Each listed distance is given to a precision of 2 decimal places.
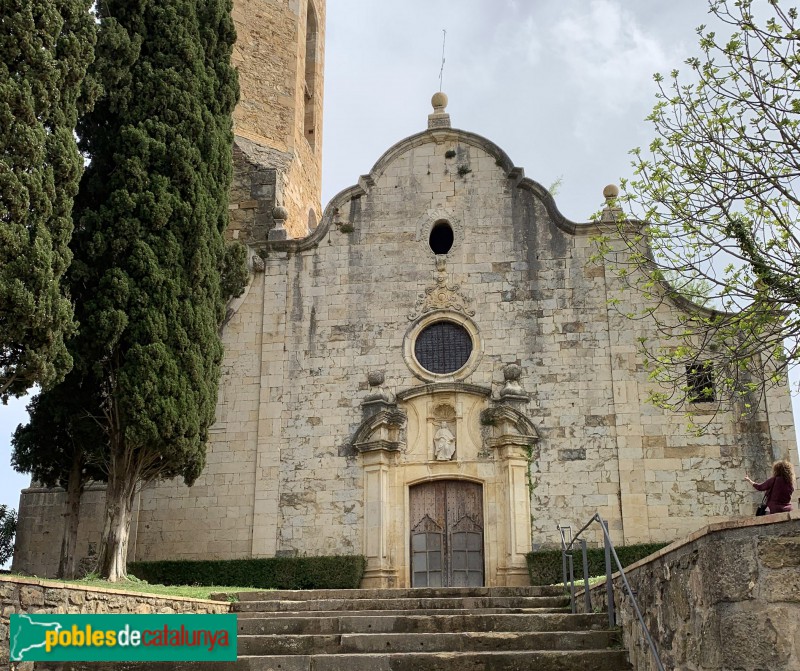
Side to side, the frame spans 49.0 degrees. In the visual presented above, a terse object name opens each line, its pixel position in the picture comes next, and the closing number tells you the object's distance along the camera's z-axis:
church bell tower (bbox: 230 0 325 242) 18.44
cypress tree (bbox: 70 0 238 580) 12.84
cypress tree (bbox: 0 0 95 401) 9.81
